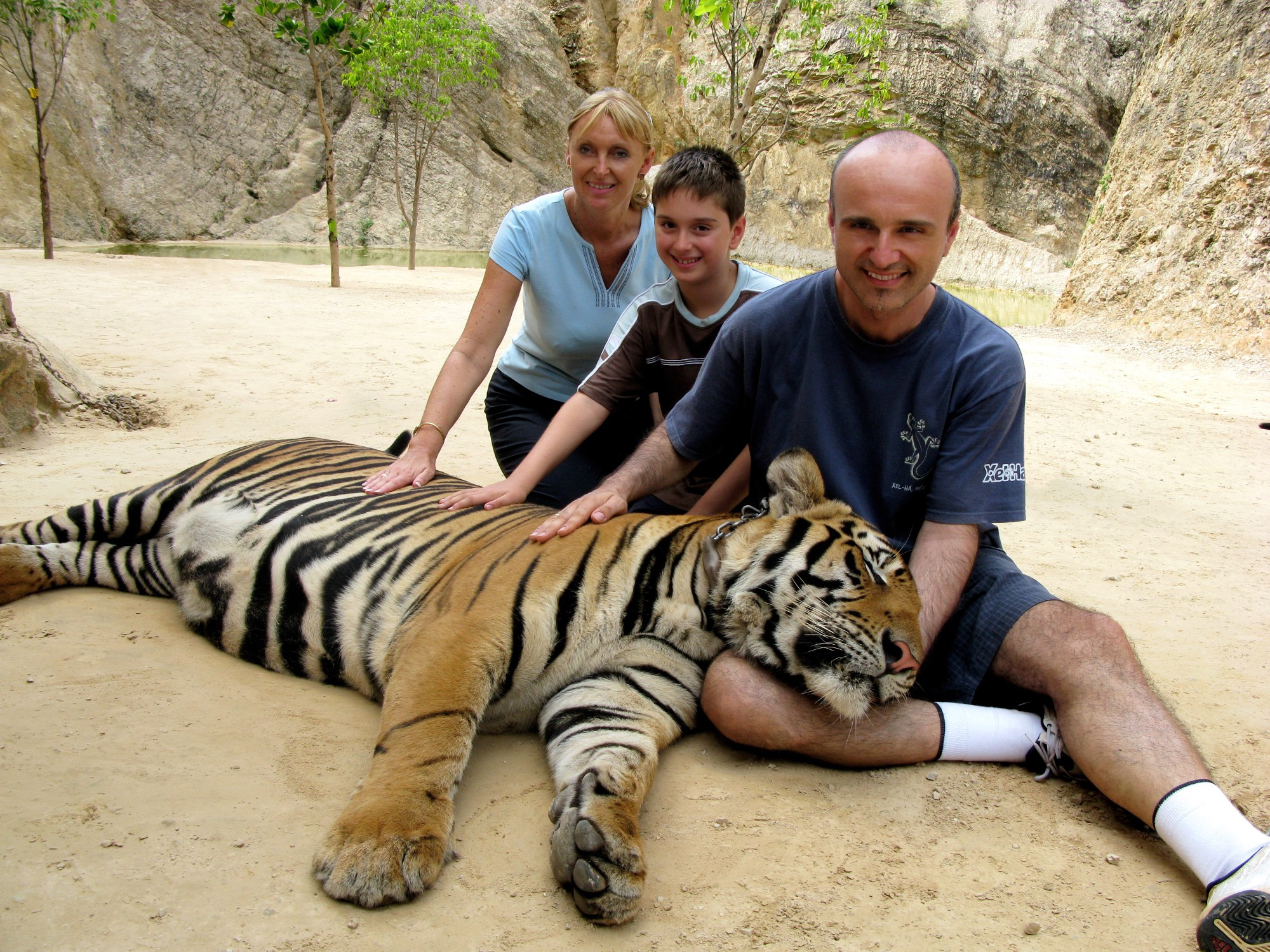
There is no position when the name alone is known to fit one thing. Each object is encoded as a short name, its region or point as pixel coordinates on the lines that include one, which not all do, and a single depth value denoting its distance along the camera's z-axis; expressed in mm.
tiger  1718
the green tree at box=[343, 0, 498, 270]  18062
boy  2848
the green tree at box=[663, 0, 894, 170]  19750
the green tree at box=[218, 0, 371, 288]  12891
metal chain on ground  4926
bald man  1994
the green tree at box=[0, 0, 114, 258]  14789
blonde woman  3234
